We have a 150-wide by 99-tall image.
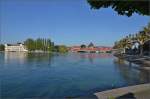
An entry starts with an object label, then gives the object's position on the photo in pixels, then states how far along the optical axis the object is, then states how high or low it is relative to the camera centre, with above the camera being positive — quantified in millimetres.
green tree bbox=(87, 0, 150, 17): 2903 +1213
